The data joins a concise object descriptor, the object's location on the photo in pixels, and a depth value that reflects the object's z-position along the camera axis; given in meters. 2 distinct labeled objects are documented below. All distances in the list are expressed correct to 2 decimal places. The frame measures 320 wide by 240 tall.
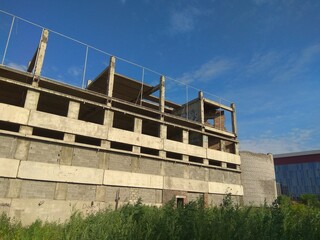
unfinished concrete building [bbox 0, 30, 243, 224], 15.98
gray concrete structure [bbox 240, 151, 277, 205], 29.14
